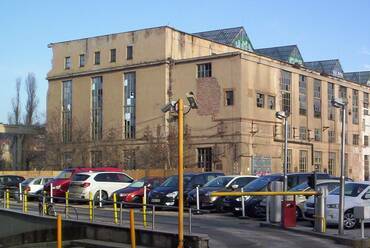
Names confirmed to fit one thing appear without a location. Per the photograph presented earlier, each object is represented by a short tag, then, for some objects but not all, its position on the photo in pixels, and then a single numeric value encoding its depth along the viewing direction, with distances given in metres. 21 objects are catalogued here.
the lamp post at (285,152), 20.78
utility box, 15.65
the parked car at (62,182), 33.09
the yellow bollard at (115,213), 18.34
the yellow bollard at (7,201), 25.47
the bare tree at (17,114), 92.81
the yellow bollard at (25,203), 23.64
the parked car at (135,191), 29.03
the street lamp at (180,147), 11.65
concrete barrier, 14.34
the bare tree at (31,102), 91.44
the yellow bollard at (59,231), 13.48
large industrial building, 64.94
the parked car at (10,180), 39.22
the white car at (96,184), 30.66
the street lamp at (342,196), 16.48
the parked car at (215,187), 25.69
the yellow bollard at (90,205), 18.79
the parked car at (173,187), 27.30
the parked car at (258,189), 23.02
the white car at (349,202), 19.34
